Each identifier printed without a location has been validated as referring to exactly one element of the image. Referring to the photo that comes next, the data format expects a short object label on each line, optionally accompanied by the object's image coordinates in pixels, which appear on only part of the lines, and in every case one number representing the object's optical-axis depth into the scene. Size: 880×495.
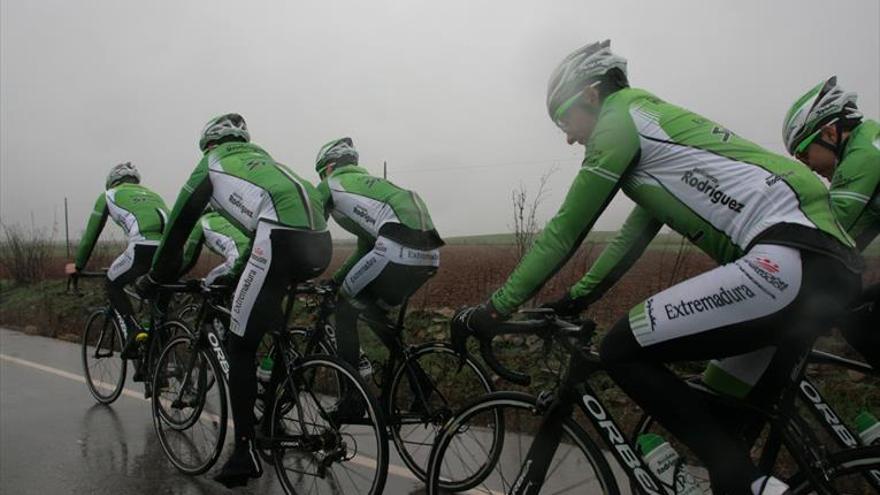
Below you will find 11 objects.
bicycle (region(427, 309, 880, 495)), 2.29
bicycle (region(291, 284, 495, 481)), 4.30
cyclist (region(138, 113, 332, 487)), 3.73
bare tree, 7.70
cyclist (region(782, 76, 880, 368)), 3.04
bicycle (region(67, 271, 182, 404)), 6.29
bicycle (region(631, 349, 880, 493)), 2.79
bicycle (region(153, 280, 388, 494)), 3.61
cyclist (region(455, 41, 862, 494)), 2.15
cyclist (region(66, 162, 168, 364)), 6.38
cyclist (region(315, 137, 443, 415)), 4.52
